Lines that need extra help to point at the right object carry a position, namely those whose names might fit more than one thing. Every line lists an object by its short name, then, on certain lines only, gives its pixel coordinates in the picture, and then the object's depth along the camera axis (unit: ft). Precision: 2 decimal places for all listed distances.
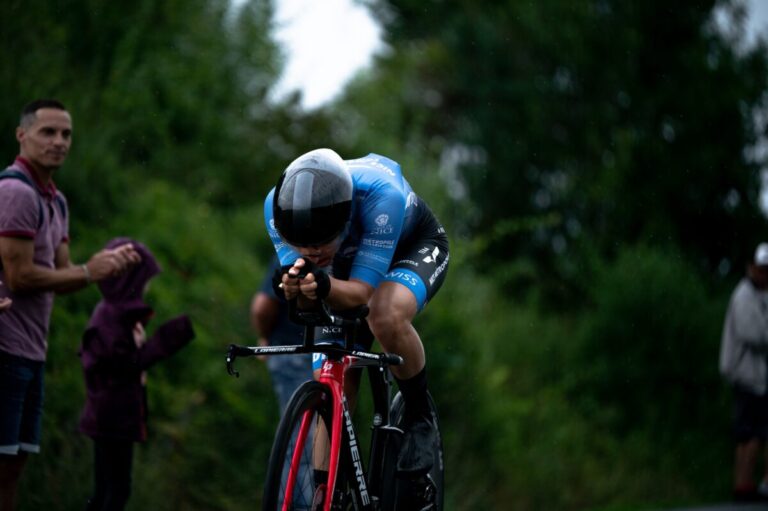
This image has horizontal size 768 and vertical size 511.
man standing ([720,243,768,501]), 80.64
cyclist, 34.63
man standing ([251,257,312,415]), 54.29
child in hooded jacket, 44.62
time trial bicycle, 33.60
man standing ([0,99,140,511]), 41.24
